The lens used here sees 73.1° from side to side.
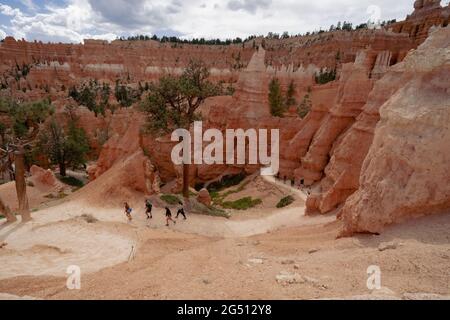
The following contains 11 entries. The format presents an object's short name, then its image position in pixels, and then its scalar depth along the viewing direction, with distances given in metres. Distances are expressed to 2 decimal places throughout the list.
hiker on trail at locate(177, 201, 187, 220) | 13.78
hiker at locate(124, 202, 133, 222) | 13.00
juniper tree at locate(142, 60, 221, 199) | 16.09
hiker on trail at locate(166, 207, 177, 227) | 13.07
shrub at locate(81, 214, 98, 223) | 12.35
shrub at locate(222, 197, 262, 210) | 19.47
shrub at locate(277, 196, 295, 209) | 18.60
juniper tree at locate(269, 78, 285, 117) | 38.02
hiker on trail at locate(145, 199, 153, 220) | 13.50
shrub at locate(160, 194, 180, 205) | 15.71
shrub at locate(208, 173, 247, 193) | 24.41
